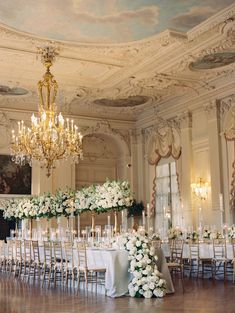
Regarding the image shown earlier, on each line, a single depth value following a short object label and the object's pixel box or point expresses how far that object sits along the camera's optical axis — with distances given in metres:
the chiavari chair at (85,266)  8.26
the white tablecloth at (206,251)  10.16
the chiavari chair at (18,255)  11.21
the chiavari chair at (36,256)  10.41
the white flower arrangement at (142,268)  7.38
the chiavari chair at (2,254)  12.56
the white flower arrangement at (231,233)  10.53
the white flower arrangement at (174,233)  12.22
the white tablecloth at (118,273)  7.56
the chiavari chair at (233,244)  9.53
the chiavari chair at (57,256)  9.39
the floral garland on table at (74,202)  9.56
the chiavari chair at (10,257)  11.76
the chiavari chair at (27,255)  10.75
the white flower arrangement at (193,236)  11.34
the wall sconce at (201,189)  13.85
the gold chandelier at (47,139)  10.25
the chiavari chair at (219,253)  10.01
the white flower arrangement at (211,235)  10.94
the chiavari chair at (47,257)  9.88
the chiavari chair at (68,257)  8.88
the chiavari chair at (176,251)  10.94
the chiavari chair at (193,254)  10.66
